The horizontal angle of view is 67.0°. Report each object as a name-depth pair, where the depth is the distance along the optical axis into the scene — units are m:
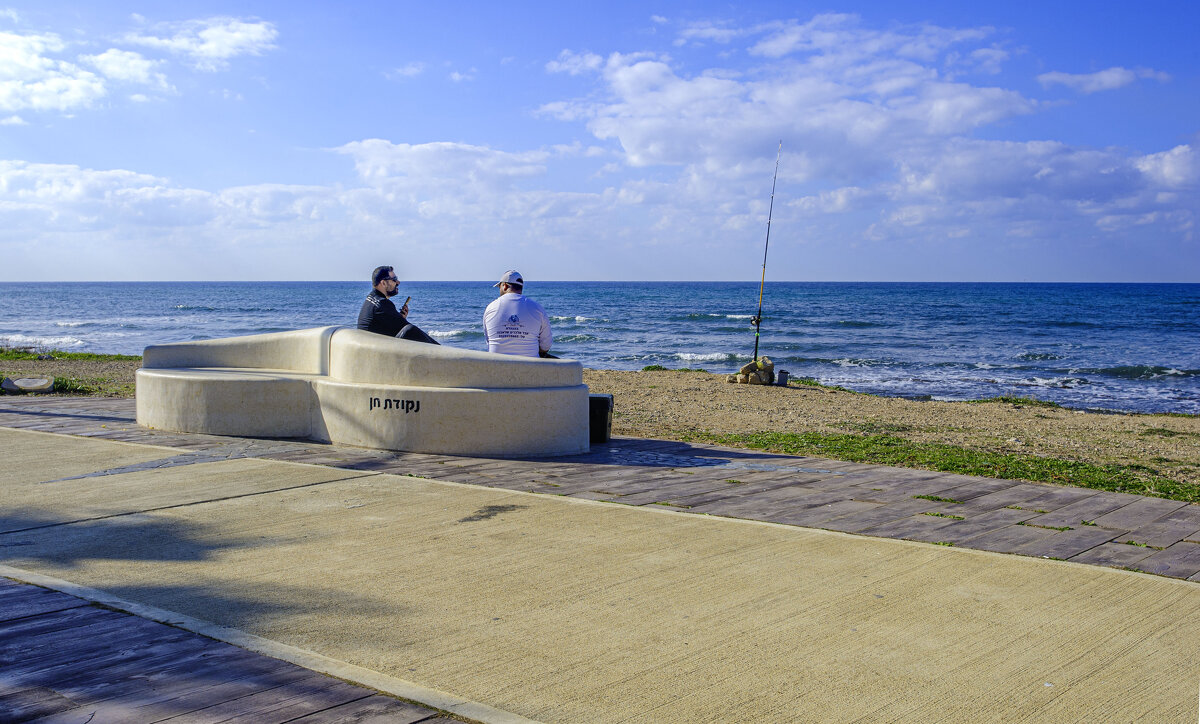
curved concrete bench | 6.97
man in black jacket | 7.91
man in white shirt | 7.61
